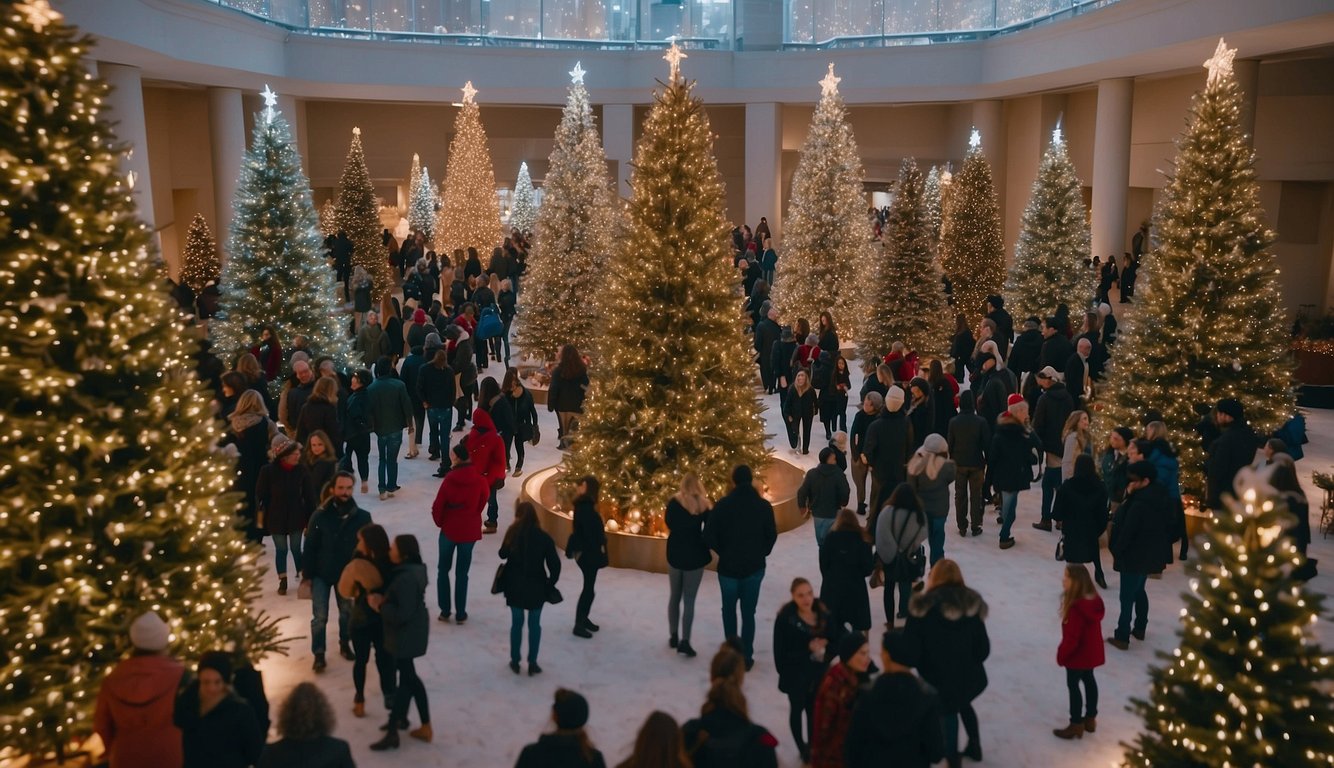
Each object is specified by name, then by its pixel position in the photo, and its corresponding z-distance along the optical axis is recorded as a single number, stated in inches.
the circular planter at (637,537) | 420.8
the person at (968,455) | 442.0
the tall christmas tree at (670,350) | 430.6
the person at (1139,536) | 344.8
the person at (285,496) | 365.7
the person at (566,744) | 187.2
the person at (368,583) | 285.3
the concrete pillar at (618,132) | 1330.0
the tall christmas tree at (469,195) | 1094.4
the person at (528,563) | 315.0
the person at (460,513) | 357.4
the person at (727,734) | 194.1
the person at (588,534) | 346.0
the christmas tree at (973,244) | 881.5
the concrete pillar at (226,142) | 1118.4
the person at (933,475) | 381.1
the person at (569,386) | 546.0
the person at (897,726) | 214.2
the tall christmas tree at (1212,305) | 465.1
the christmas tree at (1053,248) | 821.2
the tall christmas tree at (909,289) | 745.6
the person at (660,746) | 176.1
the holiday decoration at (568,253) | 746.8
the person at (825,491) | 375.2
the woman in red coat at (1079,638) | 275.6
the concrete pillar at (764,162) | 1320.1
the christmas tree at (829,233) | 844.6
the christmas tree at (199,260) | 916.0
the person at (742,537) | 327.6
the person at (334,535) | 317.7
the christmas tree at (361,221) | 1008.2
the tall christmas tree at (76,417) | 231.9
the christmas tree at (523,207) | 1286.9
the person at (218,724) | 209.0
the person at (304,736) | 191.0
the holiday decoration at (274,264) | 641.6
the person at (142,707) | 222.5
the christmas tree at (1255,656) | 193.0
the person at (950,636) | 255.4
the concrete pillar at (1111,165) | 988.6
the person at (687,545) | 337.4
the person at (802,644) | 263.3
